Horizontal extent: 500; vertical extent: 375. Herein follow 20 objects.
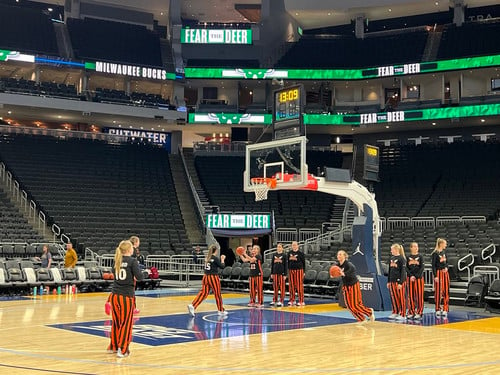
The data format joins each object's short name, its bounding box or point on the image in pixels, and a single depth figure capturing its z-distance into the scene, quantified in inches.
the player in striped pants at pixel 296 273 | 752.3
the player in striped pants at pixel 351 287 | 581.9
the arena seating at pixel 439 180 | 1306.6
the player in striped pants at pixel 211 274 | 606.2
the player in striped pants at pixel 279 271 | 748.0
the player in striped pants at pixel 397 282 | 610.2
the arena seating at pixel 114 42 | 1578.5
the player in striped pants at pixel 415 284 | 625.6
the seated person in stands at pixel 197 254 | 1162.0
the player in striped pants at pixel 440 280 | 650.2
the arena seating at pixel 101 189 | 1231.5
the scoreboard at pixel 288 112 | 744.3
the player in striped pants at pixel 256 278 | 733.9
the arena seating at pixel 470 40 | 1482.5
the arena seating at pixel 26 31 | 1492.4
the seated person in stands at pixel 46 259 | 897.5
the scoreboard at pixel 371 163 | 740.0
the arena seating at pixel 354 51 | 1601.9
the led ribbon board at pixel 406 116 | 1412.4
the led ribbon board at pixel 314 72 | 1517.0
